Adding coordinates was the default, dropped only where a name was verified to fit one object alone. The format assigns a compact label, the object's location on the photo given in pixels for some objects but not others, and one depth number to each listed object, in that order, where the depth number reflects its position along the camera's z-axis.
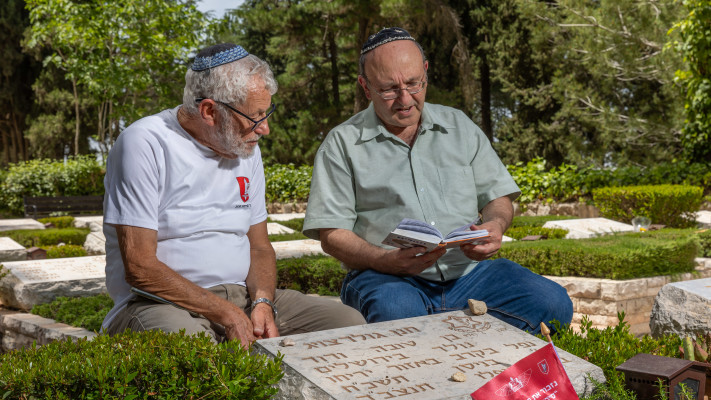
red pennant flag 2.17
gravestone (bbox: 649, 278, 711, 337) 3.86
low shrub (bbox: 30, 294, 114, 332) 4.54
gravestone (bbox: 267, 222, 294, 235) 10.54
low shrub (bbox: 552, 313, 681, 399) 2.50
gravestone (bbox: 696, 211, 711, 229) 11.14
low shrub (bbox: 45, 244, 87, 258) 8.64
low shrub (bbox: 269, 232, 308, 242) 8.86
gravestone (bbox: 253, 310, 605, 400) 2.19
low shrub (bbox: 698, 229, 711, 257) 8.00
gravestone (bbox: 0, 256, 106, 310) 5.38
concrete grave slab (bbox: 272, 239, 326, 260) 7.73
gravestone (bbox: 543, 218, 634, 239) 9.97
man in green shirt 3.11
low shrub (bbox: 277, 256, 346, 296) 6.39
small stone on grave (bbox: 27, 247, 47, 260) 8.04
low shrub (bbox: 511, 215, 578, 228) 11.00
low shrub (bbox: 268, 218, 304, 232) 11.74
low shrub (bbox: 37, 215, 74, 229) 12.73
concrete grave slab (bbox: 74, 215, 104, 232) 11.47
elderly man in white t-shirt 2.72
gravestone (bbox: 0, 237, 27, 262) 7.58
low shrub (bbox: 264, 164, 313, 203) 17.23
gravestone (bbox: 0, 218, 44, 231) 11.11
